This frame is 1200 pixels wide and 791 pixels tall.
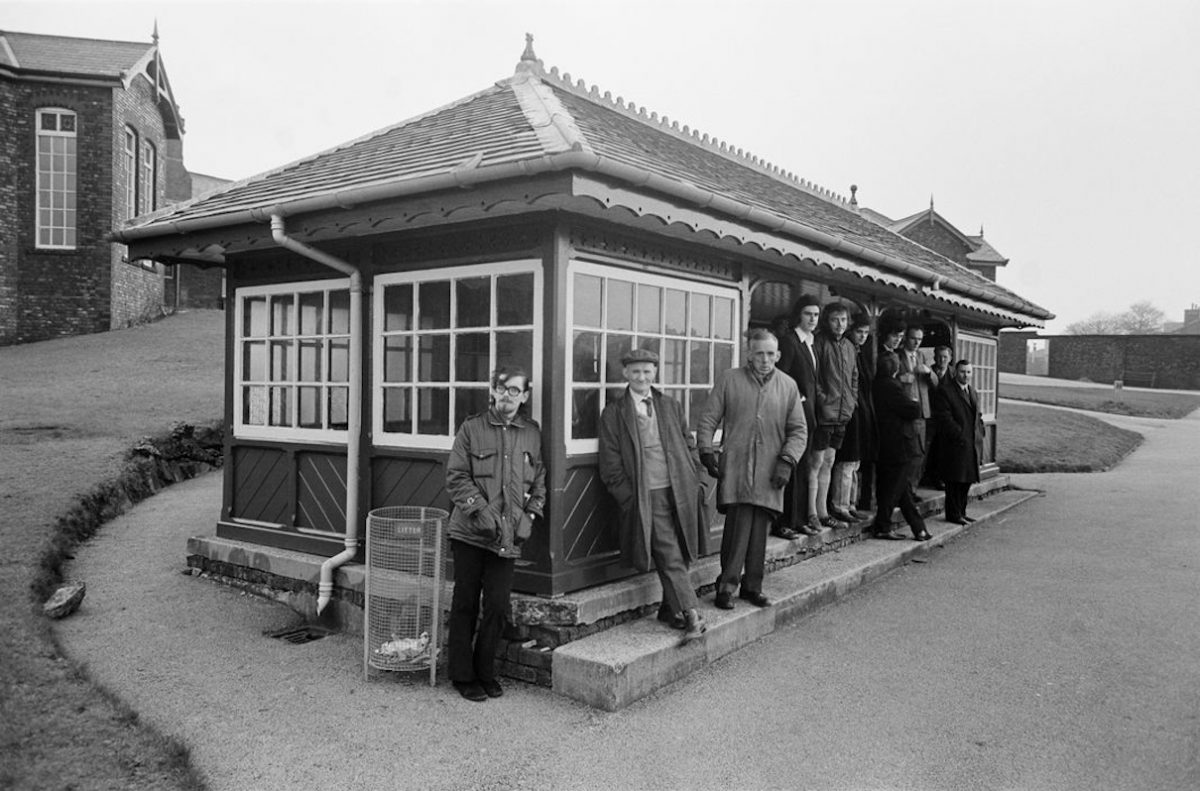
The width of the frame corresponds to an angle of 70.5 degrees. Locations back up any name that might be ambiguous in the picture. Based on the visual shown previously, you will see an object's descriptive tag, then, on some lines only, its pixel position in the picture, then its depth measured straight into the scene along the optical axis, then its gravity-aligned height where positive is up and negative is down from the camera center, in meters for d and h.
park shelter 5.07 +0.75
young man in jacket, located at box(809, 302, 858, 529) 7.41 +0.04
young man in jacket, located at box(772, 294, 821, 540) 7.16 +0.35
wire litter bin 5.23 -1.33
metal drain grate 6.08 -1.83
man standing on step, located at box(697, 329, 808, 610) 5.85 -0.42
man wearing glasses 4.87 -0.84
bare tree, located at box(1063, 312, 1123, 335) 84.56 +7.55
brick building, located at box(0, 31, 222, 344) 19.75 +4.41
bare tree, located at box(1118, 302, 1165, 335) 81.62 +7.92
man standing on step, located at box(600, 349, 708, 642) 5.35 -0.59
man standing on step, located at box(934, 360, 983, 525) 9.54 -0.48
